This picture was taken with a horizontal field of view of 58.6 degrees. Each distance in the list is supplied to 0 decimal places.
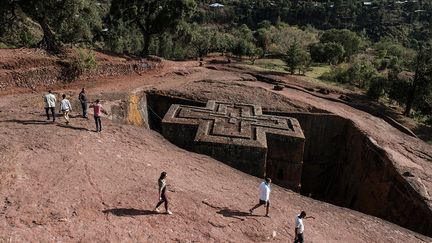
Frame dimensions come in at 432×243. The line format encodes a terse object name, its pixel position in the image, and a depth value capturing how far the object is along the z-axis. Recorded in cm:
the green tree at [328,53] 4603
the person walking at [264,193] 1022
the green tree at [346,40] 5306
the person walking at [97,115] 1338
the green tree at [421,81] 2767
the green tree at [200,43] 4628
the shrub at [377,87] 2952
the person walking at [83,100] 1463
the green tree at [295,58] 3350
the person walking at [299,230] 911
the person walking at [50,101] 1362
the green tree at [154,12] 2858
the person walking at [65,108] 1402
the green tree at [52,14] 2095
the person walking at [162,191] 922
